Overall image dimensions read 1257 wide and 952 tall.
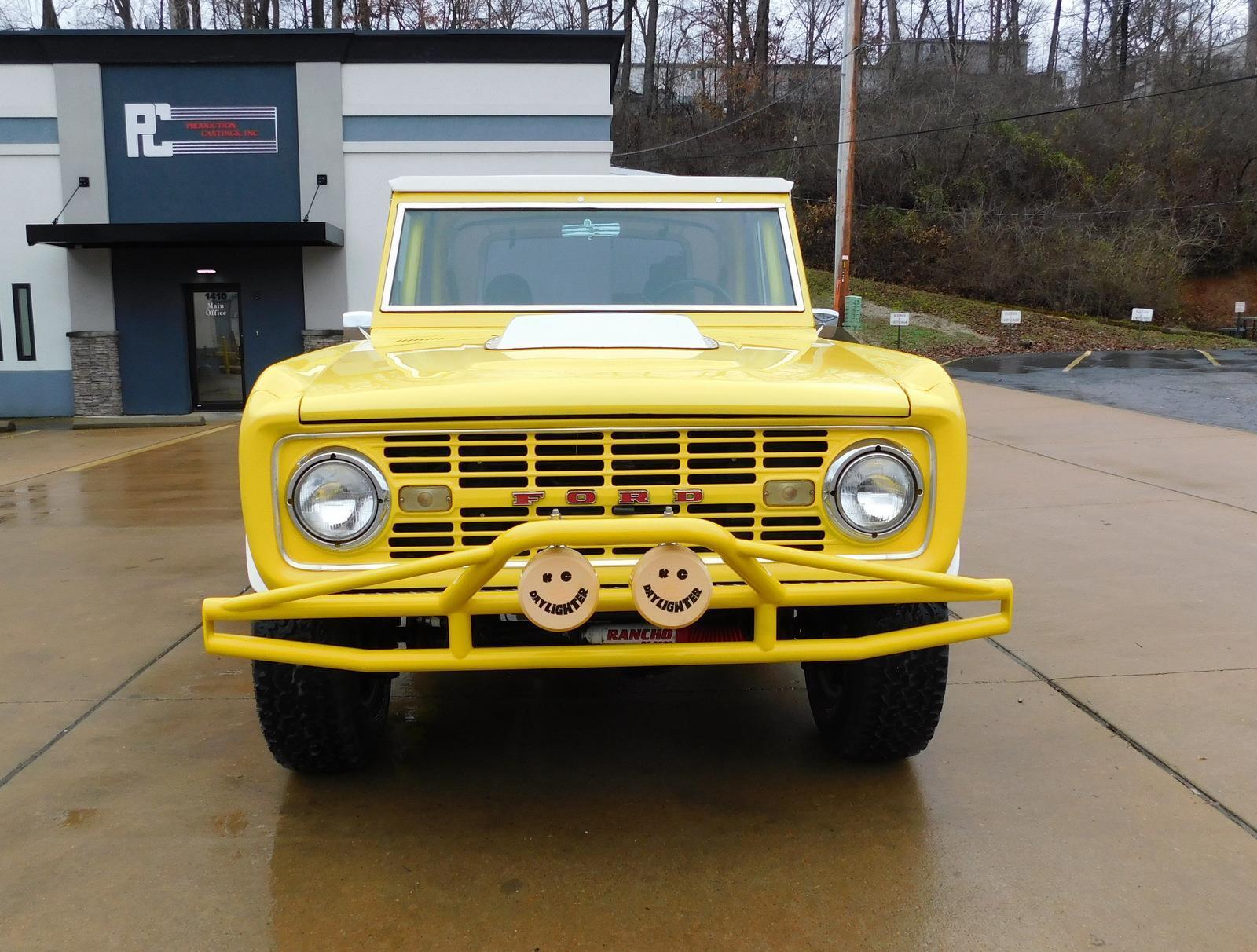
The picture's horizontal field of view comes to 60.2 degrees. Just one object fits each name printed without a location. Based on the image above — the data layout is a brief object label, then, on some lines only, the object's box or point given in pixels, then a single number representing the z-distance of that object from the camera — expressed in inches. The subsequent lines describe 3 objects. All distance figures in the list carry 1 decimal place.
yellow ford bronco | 99.9
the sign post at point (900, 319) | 838.5
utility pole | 713.0
